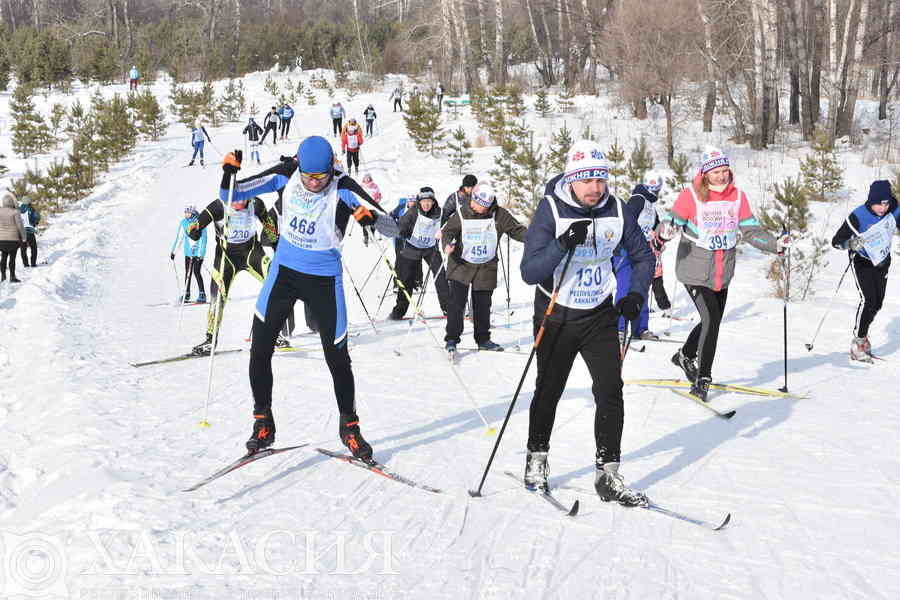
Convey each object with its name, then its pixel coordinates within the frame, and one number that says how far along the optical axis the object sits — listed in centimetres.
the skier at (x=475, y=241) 884
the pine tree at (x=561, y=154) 1877
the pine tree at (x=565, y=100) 2937
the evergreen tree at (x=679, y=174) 1720
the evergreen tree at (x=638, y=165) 1694
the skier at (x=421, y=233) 1112
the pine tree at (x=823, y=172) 1742
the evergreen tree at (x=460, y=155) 2208
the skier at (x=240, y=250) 861
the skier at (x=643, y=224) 822
